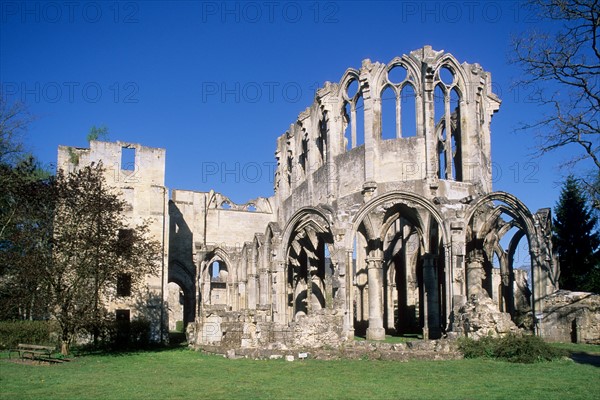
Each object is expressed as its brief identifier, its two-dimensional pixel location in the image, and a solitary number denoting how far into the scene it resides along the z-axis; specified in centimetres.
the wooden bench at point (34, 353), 1812
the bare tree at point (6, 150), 2874
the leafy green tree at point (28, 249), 1956
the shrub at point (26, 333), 2267
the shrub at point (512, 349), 1563
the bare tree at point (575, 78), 1465
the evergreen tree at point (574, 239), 3322
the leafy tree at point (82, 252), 1991
